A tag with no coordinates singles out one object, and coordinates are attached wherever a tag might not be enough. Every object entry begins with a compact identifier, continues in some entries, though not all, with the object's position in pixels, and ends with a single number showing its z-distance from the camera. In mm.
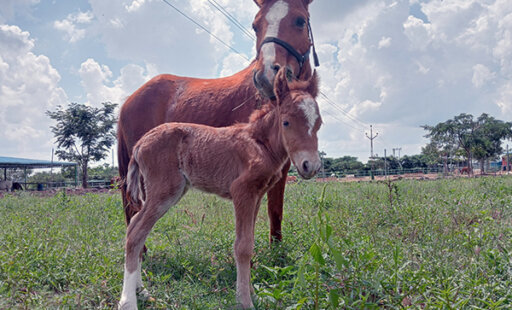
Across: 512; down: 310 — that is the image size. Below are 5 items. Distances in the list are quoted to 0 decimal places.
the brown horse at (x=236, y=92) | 3527
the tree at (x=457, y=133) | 44922
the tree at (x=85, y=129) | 31109
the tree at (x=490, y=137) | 44125
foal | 2547
